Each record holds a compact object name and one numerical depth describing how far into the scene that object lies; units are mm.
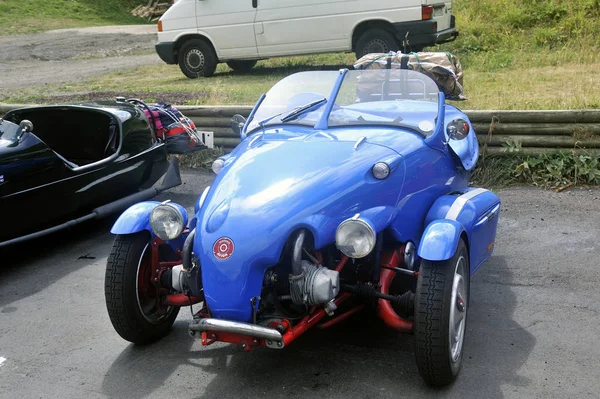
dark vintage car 6266
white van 12445
